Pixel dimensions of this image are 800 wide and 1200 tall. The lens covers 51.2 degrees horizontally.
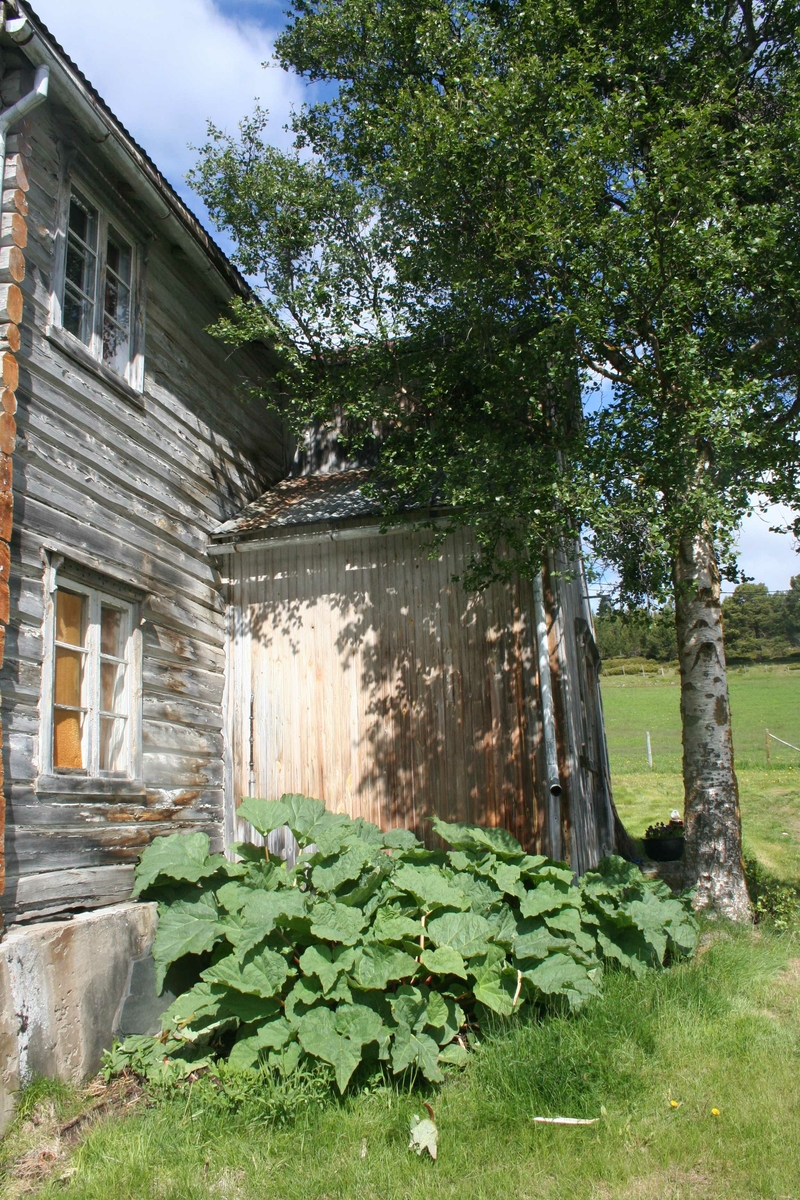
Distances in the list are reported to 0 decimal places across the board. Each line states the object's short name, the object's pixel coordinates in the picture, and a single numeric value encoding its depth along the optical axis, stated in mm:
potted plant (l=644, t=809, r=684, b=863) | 11043
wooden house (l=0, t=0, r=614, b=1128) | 5172
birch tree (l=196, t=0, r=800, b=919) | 6234
